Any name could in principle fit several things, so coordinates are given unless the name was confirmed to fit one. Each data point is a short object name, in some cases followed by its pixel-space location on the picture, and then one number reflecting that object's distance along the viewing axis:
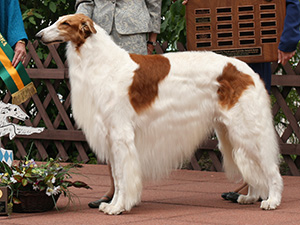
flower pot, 7.45
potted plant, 7.42
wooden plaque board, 8.46
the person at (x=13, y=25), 8.25
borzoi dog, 7.54
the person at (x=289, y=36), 8.18
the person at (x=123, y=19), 8.54
